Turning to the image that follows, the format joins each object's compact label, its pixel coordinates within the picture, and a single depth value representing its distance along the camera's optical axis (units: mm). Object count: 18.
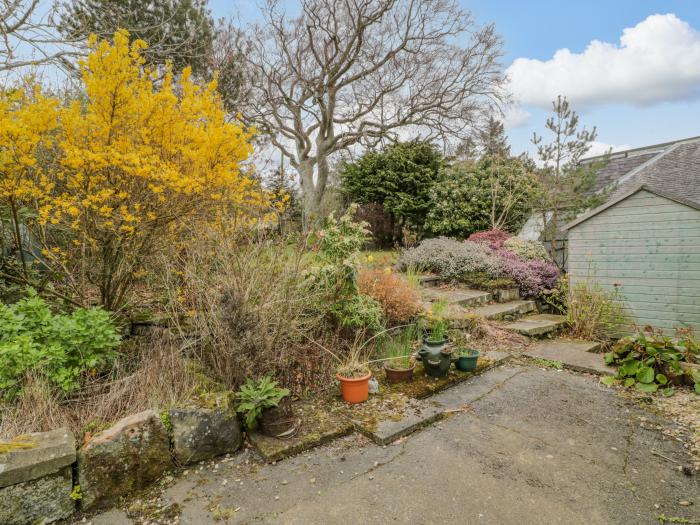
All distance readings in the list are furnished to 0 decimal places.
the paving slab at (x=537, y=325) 5551
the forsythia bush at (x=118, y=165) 2984
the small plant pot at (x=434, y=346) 3684
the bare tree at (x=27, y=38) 4324
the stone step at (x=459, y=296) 6332
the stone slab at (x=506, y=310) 6086
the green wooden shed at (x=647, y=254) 5625
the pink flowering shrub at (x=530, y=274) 7480
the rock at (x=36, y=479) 1930
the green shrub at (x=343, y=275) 3838
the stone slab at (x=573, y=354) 4227
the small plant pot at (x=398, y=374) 3619
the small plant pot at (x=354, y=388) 3199
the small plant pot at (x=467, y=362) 3936
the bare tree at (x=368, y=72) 13695
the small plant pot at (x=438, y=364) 3699
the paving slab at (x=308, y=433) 2578
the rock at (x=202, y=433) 2449
